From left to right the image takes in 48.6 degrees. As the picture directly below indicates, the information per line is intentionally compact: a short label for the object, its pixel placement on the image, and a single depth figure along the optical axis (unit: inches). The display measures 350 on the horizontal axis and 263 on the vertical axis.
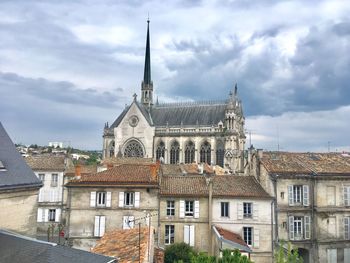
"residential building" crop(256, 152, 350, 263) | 1013.2
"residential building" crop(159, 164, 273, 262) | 968.3
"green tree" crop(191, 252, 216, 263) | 440.8
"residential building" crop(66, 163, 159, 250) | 983.0
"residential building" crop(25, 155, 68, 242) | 1478.8
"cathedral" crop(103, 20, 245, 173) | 2610.7
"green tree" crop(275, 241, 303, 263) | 440.3
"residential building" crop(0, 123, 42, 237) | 553.3
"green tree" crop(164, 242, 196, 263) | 848.9
